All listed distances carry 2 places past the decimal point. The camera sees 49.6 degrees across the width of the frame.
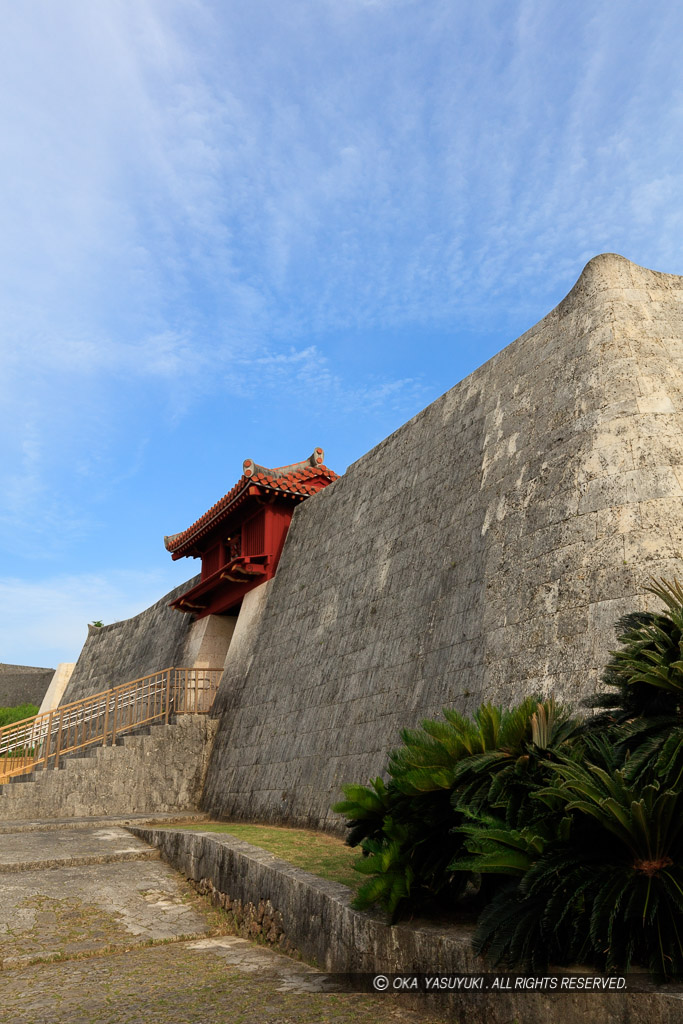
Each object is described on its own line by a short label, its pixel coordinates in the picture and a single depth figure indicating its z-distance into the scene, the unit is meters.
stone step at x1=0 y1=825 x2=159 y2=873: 8.54
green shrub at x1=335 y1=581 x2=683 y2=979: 3.44
